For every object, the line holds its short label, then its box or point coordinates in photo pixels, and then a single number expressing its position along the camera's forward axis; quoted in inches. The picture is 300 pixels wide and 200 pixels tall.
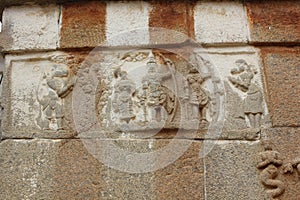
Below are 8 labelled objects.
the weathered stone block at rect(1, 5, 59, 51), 132.3
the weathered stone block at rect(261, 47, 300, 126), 123.1
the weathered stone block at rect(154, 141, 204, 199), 114.3
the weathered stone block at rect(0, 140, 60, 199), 115.1
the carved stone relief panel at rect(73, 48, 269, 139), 123.6
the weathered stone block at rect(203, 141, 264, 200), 114.7
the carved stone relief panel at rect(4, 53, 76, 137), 123.5
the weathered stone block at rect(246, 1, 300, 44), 132.6
